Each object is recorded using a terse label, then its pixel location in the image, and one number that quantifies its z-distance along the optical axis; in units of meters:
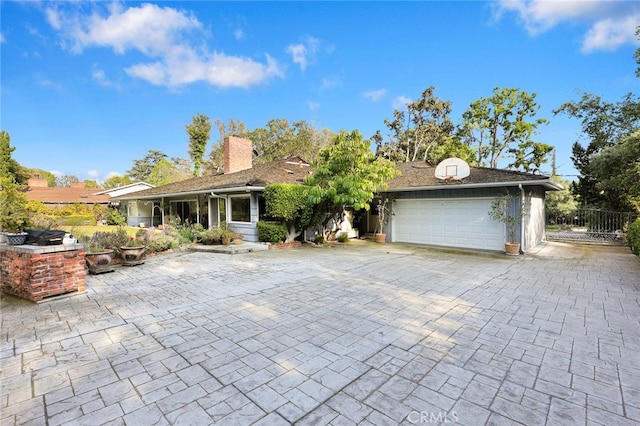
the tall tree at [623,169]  11.79
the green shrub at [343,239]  12.88
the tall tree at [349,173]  10.31
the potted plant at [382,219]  12.81
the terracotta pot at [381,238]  12.79
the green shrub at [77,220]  19.39
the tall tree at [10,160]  19.41
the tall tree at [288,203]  10.57
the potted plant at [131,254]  7.38
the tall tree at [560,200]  22.03
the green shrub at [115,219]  20.77
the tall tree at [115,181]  47.62
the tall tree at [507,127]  23.12
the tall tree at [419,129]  28.41
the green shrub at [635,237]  8.74
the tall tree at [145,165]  48.53
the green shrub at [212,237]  10.94
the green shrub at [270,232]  11.01
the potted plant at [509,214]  9.63
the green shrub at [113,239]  7.36
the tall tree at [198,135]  25.72
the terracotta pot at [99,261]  6.50
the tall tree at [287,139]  30.20
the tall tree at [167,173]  33.47
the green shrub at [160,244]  8.99
